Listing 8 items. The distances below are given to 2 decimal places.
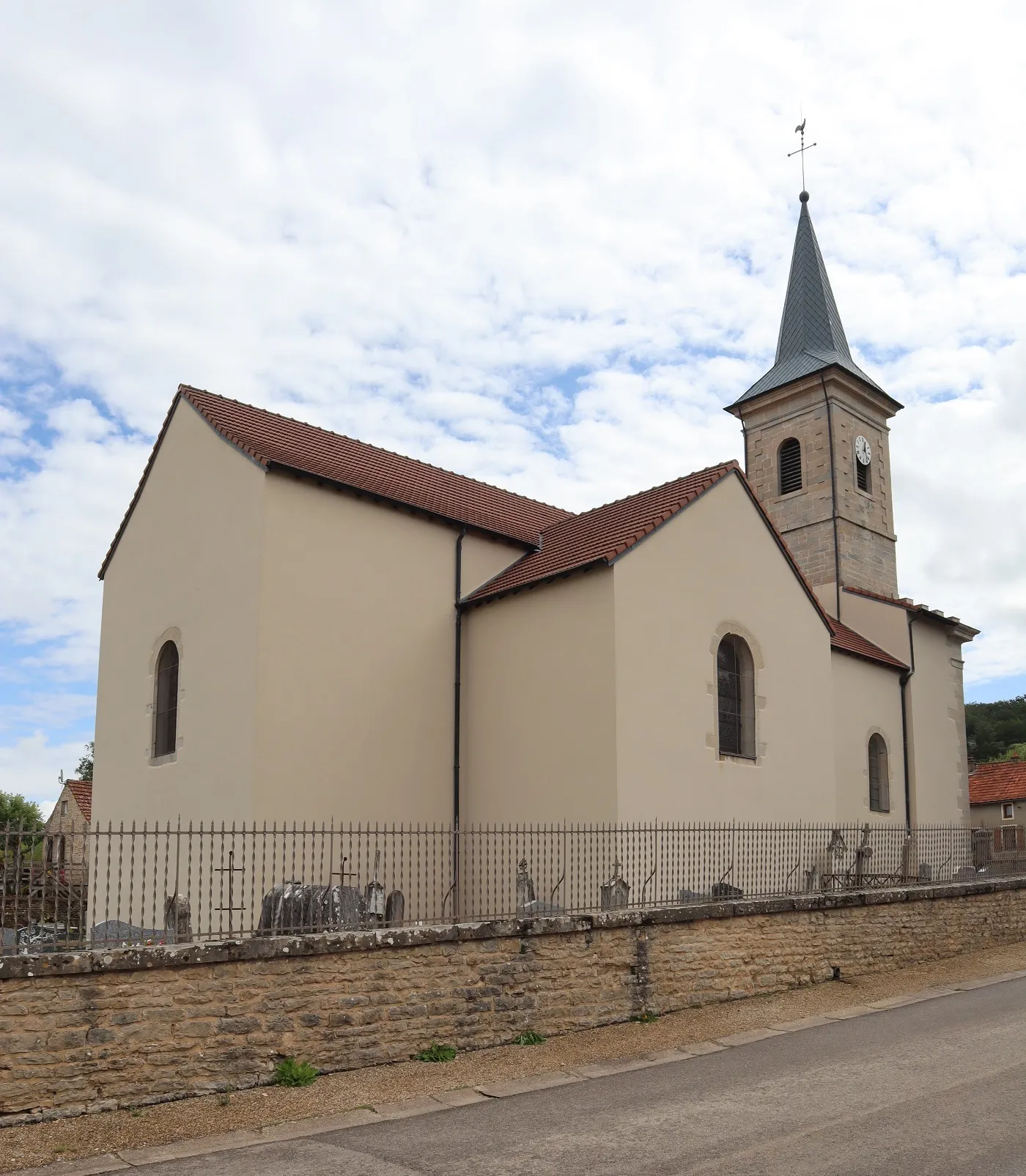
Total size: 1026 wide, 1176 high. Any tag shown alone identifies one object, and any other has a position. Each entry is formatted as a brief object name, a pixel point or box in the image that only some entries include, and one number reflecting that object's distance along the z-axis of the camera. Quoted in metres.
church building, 16.02
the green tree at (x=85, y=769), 73.83
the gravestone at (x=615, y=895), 11.45
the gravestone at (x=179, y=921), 9.03
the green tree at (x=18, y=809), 58.22
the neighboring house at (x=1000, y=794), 39.97
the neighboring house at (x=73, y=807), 40.56
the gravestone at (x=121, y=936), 8.66
